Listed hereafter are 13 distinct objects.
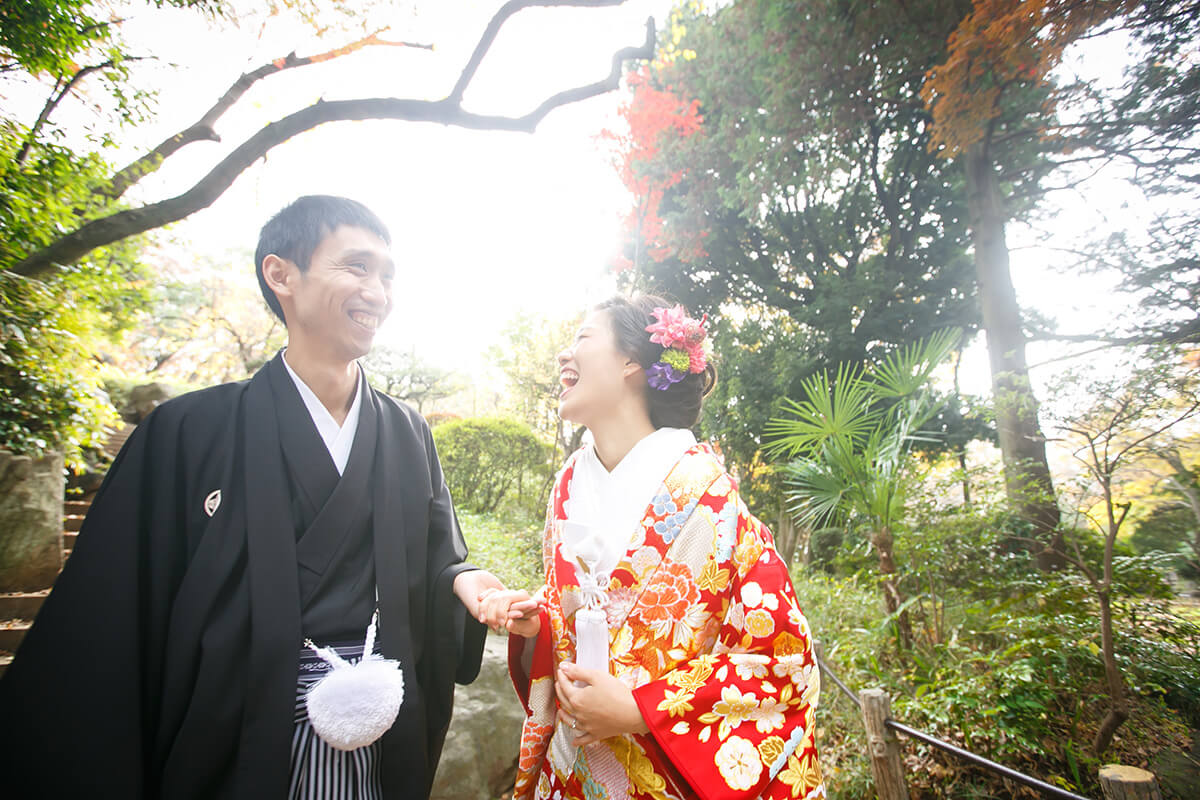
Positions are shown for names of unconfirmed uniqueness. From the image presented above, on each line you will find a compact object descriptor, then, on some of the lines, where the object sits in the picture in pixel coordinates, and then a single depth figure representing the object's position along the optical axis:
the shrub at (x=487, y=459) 8.86
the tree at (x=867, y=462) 3.48
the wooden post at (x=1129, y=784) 1.49
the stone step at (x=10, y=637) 3.31
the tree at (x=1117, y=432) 2.58
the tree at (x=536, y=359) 9.10
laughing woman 1.25
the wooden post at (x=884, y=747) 2.30
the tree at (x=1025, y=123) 3.71
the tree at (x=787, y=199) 6.59
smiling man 1.02
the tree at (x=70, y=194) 3.39
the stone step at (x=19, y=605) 3.57
